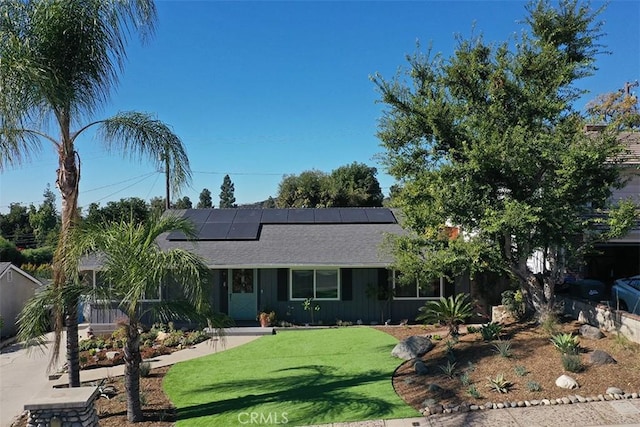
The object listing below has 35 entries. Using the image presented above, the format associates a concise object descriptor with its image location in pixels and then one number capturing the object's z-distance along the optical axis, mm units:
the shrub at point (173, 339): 14039
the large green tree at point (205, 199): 86738
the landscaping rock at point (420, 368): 9961
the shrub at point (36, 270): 22688
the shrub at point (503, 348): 9797
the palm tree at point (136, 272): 7715
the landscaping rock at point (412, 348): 11328
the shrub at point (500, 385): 8508
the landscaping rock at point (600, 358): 9031
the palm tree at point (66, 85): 7914
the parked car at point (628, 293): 13375
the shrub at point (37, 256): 29609
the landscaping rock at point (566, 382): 8375
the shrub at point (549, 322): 10953
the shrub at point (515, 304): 13415
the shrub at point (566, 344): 9453
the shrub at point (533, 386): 8383
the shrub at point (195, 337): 14275
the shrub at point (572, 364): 8805
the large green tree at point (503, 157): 10109
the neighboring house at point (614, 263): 19203
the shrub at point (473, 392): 8414
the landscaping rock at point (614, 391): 8078
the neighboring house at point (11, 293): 16938
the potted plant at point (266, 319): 16016
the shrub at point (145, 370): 10805
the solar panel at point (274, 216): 20031
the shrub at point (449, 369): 9480
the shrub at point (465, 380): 8906
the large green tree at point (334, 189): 46344
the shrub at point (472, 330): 12255
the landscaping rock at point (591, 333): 10344
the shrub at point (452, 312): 12312
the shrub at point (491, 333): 11148
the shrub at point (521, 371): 8945
